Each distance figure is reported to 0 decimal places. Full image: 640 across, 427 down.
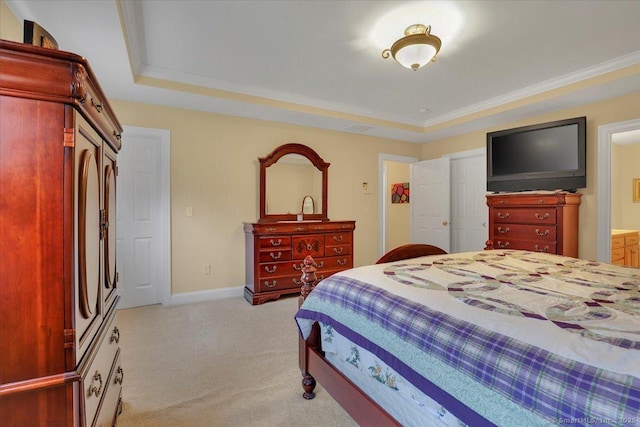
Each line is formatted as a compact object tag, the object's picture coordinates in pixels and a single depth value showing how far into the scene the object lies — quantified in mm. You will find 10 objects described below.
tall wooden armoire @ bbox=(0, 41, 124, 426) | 845
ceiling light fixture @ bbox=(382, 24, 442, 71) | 2332
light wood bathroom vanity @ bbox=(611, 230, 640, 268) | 3975
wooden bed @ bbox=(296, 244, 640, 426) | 698
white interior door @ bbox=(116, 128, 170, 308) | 3455
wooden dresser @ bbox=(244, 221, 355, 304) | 3678
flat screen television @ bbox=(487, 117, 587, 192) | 3553
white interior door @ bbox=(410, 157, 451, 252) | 4988
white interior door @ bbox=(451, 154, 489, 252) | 4734
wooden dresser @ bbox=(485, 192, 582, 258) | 3357
